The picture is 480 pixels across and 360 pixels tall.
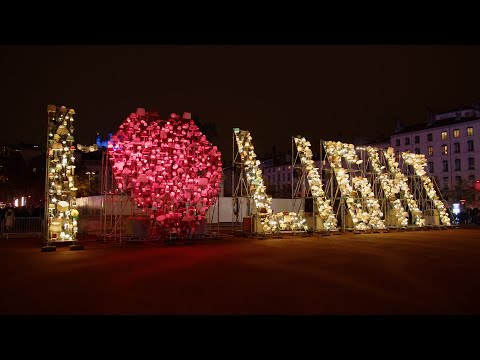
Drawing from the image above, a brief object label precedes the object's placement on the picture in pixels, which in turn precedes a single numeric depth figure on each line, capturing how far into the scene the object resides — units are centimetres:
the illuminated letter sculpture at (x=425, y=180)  2511
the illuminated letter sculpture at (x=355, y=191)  2036
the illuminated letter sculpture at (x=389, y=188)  2283
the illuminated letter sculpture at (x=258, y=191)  1766
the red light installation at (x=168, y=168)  1411
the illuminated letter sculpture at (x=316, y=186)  1953
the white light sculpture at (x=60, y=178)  1356
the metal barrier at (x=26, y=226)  1870
